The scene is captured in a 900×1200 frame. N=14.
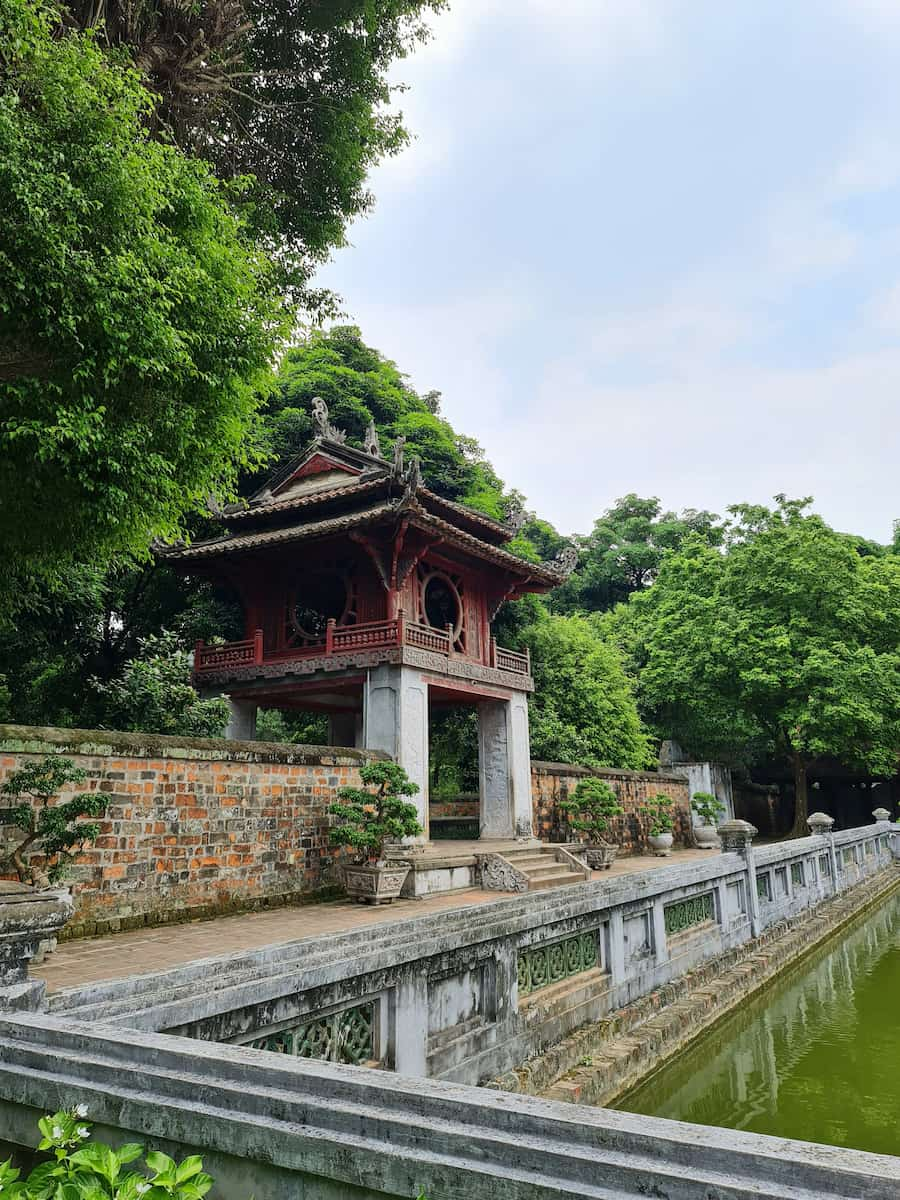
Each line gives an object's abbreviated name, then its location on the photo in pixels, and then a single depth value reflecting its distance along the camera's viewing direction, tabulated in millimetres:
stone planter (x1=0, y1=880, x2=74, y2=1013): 2703
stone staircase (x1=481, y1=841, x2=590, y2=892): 11383
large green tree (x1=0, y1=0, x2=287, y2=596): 6332
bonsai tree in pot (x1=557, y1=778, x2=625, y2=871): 14672
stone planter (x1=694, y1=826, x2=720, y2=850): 20672
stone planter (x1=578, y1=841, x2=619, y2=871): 14656
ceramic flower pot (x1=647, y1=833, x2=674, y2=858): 18156
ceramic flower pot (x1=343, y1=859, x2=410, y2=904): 9711
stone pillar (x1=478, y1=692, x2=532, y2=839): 14156
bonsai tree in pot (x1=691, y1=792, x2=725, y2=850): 20438
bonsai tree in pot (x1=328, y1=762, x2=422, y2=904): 9773
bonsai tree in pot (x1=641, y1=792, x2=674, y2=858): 18047
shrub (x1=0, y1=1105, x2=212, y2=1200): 1628
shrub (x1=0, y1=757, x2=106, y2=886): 6457
